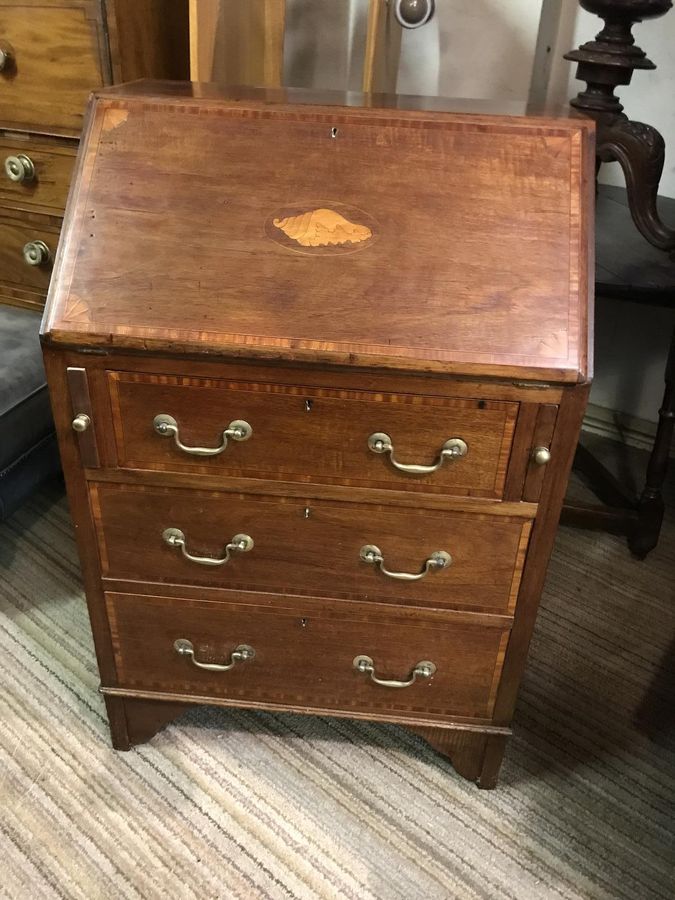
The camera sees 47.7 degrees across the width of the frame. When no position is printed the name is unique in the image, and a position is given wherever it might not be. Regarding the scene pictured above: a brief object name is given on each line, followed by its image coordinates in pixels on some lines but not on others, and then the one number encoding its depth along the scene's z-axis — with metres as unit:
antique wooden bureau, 0.88
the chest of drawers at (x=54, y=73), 1.28
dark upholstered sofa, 1.50
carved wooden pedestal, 1.22
